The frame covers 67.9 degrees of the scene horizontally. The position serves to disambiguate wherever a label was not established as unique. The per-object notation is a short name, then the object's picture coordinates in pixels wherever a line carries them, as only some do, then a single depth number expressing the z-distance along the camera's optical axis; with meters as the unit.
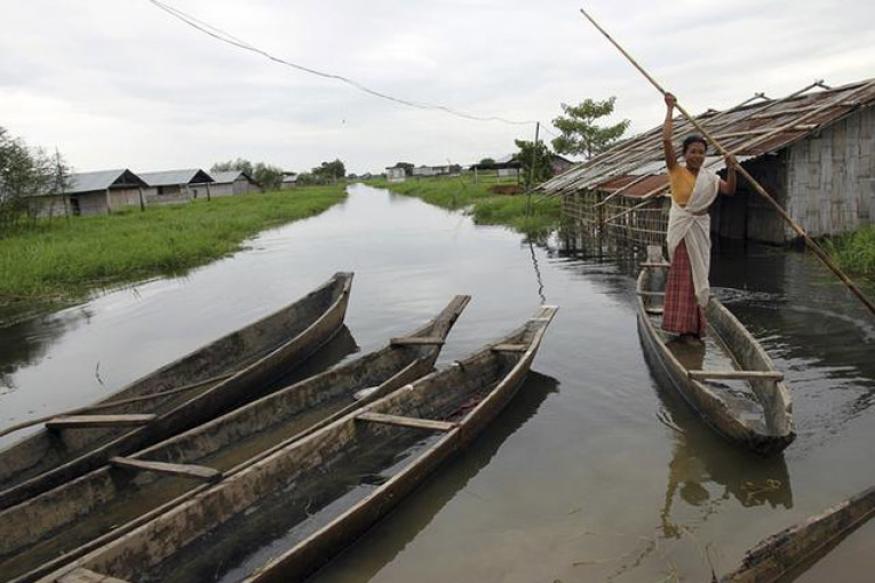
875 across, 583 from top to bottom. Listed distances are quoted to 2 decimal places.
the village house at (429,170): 102.84
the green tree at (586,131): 33.72
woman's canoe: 4.52
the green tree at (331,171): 100.44
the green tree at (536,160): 30.61
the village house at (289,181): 84.90
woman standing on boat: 5.75
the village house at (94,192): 35.81
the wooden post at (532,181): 24.13
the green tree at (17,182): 22.88
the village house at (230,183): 54.09
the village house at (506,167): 56.25
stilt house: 12.46
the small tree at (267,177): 71.12
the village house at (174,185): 47.38
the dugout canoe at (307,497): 3.49
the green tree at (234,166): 85.75
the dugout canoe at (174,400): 4.84
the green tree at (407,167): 108.44
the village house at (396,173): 103.88
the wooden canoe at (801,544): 3.01
